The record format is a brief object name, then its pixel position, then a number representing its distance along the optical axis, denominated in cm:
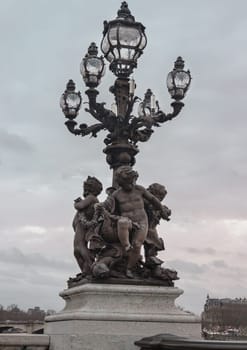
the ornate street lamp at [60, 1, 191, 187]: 1348
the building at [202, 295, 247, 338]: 5578
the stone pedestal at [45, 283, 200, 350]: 1156
